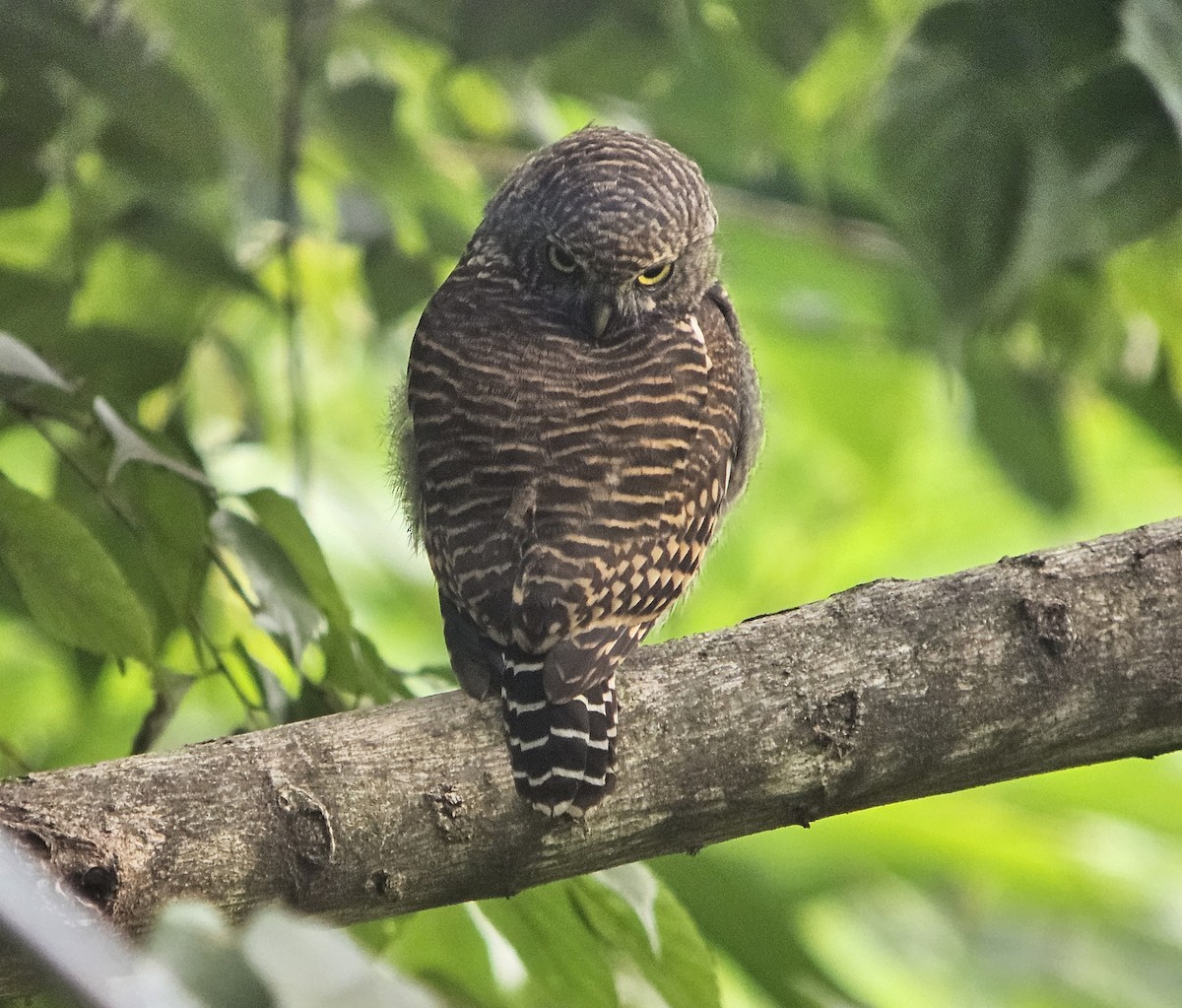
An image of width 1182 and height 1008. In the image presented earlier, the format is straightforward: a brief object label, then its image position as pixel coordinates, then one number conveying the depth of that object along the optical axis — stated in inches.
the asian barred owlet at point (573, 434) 181.6
